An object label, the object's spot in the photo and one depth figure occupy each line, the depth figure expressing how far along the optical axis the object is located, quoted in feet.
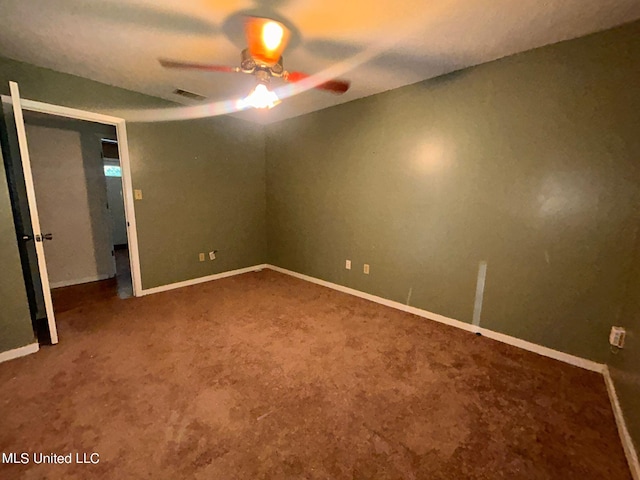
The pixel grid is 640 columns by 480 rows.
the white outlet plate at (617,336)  5.95
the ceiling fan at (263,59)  5.59
